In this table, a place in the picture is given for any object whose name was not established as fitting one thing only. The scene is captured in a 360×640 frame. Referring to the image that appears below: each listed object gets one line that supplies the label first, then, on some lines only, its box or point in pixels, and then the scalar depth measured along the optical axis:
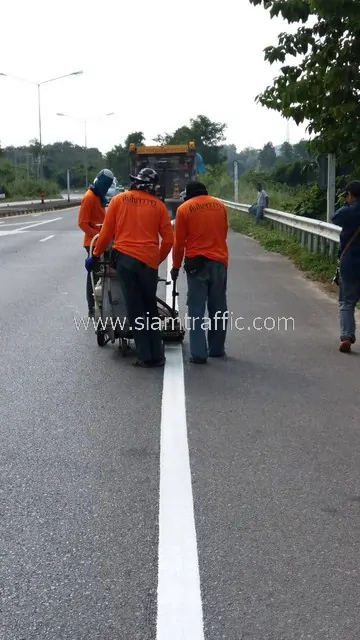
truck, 30.80
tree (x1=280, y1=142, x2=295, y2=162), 112.69
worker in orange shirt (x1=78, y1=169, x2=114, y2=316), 9.59
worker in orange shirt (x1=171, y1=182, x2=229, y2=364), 8.05
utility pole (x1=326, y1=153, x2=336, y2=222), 15.08
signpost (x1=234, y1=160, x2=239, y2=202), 34.84
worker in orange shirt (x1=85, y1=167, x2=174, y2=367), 7.73
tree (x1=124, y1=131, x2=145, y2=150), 108.62
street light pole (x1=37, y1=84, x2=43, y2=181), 58.22
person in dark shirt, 8.45
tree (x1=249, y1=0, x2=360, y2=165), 10.68
